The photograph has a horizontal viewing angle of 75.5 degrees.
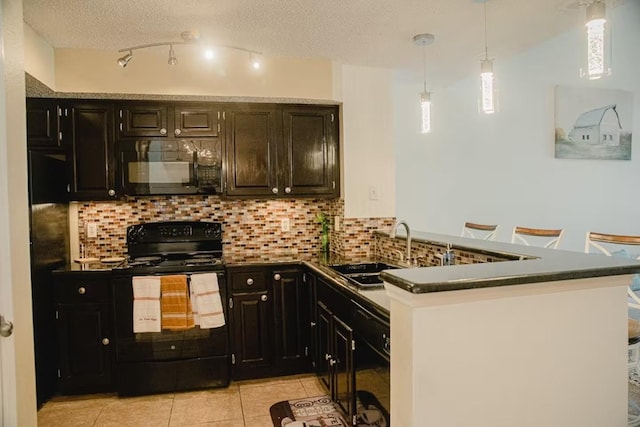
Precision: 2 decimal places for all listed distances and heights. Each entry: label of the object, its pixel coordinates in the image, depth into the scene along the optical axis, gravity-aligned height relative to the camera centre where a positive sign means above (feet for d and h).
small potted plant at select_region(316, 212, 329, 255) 12.03 -0.91
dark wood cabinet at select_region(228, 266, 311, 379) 10.01 -2.98
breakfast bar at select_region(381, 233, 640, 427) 4.20 -1.60
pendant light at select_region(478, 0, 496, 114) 6.99 +1.86
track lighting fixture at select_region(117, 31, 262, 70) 8.54 +3.41
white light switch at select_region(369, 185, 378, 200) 11.11 +0.16
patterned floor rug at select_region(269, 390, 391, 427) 6.75 -4.42
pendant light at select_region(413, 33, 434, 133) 8.61 +2.02
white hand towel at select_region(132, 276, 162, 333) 9.30 -2.35
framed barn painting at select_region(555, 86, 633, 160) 15.56 +2.81
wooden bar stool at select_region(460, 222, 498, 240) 11.75 -1.05
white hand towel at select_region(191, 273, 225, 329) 9.54 -2.30
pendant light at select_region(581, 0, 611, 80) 5.37 +2.07
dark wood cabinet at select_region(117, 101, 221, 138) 10.23 +2.04
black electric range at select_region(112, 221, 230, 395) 9.45 -3.44
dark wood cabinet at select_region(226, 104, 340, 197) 10.70 +1.28
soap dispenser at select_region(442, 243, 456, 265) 7.40 -1.08
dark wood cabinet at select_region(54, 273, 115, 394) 9.39 -2.98
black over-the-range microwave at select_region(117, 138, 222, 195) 10.14 +0.87
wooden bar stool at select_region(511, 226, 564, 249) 10.00 -0.94
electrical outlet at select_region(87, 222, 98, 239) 10.96 -0.74
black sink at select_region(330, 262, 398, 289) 8.70 -1.63
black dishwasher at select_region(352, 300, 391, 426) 5.72 -2.51
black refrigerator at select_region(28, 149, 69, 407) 8.71 -1.01
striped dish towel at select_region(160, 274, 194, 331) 9.37 -2.29
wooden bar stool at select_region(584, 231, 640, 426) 7.10 -2.40
